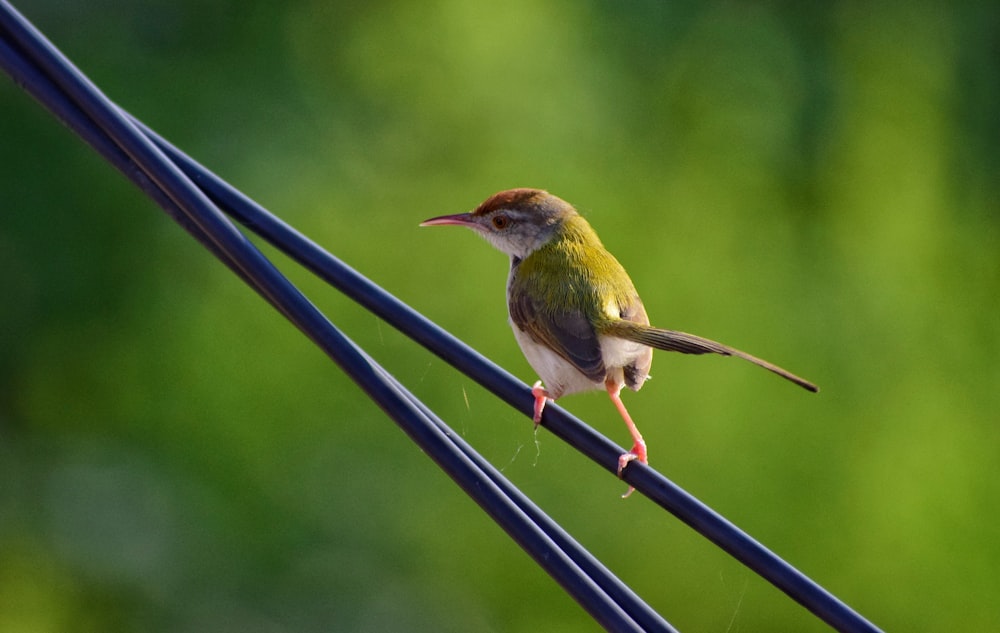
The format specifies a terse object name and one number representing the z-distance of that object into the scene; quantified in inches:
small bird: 315.6
